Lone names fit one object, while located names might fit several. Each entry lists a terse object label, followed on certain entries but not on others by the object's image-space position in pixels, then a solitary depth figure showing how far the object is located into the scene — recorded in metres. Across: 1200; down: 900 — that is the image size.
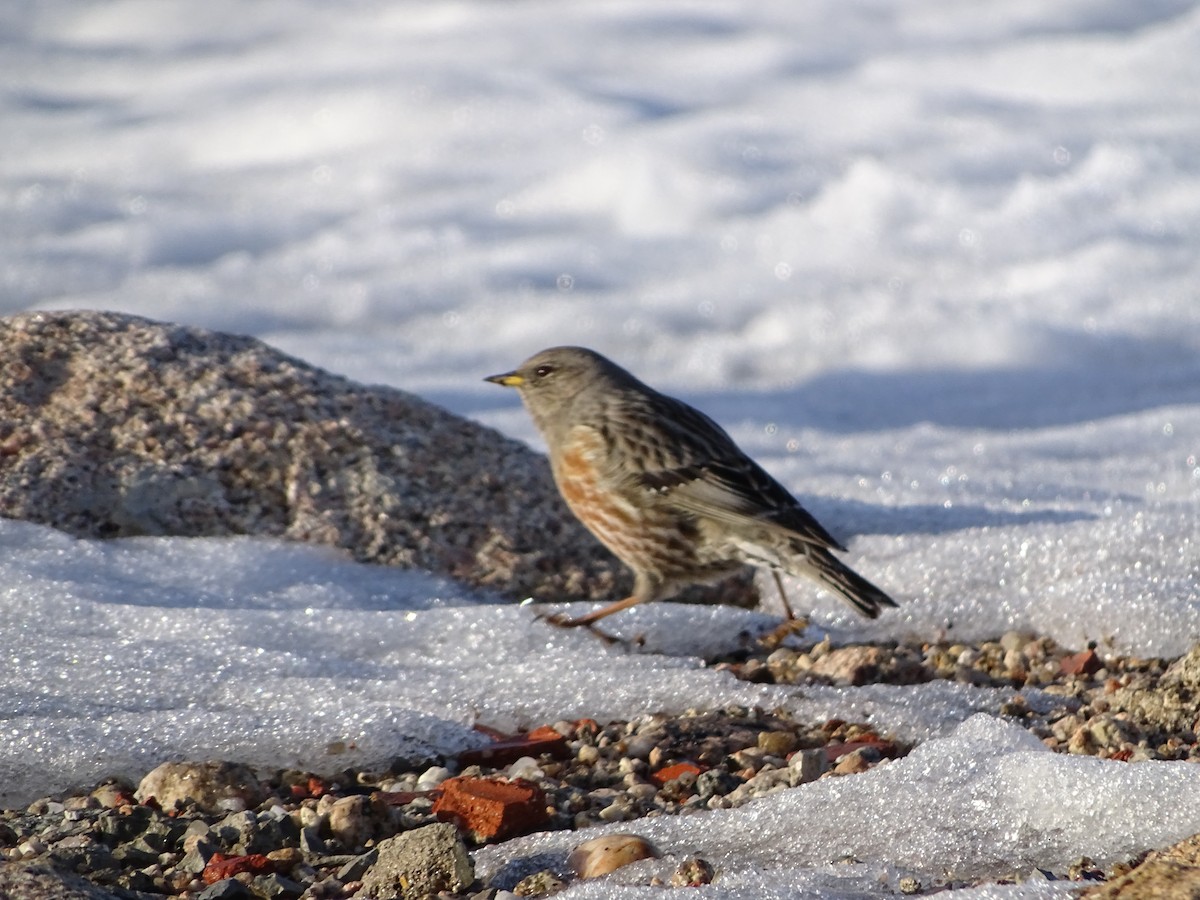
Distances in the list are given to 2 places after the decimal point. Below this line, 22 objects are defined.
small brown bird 10.89
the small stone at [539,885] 6.13
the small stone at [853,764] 7.56
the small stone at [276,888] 6.32
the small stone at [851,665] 9.62
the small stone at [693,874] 6.05
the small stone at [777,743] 8.08
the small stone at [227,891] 6.18
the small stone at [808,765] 7.43
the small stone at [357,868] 6.44
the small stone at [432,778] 7.60
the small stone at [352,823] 6.87
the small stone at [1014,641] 10.10
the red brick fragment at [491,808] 6.86
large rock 11.21
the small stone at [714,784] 7.54
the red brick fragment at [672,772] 7.76
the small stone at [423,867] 6.08
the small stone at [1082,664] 9.62
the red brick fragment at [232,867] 6.49
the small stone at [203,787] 7.18
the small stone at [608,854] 6.21
